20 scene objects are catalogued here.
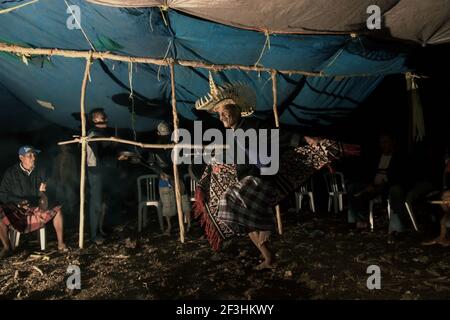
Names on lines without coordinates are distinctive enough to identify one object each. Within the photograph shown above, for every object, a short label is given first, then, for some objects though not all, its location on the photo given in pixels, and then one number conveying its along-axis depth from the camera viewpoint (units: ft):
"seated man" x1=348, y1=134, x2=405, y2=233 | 17.25
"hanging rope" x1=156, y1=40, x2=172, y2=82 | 15.13
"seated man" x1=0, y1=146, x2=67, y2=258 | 16.39
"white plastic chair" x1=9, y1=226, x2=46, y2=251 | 16.99
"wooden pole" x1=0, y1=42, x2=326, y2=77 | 13.75
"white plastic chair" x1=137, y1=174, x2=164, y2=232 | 20.08
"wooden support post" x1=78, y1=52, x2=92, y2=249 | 14.56
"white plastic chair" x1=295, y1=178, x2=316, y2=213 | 23.92
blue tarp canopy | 13.74
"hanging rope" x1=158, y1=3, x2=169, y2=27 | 12.07
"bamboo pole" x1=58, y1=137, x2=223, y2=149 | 15.00
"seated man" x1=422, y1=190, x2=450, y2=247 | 15.19
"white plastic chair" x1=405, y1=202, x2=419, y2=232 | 17.28
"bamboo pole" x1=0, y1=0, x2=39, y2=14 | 11.91
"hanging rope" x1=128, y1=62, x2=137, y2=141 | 20.30
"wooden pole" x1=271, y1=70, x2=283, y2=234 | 18.23
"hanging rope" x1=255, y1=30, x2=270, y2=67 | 14.80
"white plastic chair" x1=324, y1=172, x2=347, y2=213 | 23.12
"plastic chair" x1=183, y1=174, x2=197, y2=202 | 21.03
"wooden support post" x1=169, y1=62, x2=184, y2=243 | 14.90
